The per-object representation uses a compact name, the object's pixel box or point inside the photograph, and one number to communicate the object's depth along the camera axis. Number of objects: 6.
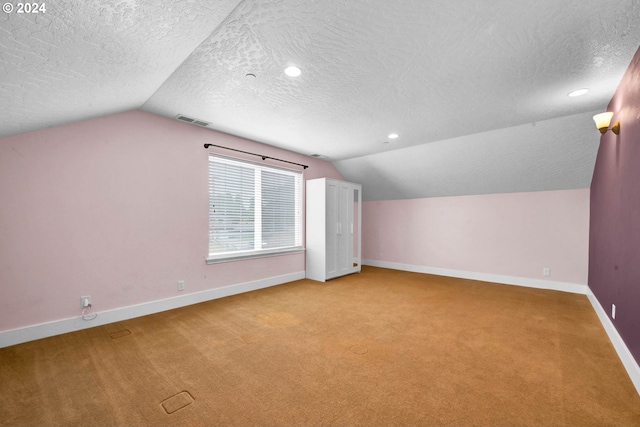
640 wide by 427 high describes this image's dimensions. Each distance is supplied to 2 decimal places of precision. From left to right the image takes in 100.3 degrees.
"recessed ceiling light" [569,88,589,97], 2.74
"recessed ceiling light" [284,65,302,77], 2.34
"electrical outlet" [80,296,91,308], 2.94
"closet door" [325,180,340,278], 5.36
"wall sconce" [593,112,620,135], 2.75
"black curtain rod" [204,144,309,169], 4.02
